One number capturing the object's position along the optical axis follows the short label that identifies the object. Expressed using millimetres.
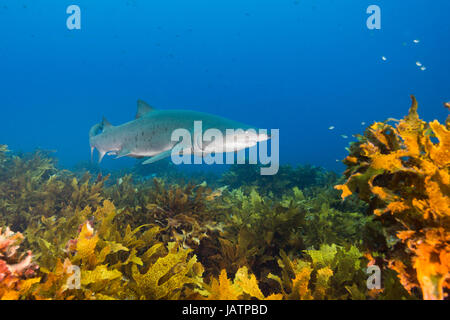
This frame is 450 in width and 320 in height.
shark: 4117
